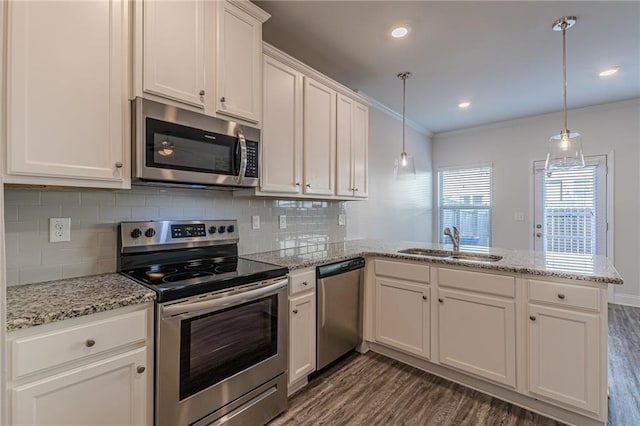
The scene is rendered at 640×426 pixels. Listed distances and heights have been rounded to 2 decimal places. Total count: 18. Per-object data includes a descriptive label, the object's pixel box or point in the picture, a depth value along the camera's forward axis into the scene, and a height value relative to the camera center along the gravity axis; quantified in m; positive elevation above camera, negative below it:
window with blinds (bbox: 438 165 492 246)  5.21 +0.18
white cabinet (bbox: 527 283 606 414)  1.76 -0.83
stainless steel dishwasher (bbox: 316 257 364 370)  2.32 -0.75
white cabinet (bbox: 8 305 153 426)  1.10 -0.61
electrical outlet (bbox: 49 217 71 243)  1.60 -0.09
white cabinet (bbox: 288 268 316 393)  2.08 -0.78
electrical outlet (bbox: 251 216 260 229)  2.56 -0.08
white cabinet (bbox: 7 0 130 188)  1.27 +0.54
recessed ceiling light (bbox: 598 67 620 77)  3.11 +1.43
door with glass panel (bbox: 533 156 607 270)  4.22 +0.06
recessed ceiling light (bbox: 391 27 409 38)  2.42 +1.41
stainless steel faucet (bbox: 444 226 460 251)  2.72 -0.21
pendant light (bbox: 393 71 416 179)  3.03 +0.44
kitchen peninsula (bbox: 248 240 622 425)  1.79 -0.72
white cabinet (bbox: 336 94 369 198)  2.95 +0.64
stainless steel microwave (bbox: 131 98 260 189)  1.59 +0.37
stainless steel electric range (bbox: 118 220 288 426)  1.45 -0.58
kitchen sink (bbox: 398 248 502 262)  2.45 -0.35
